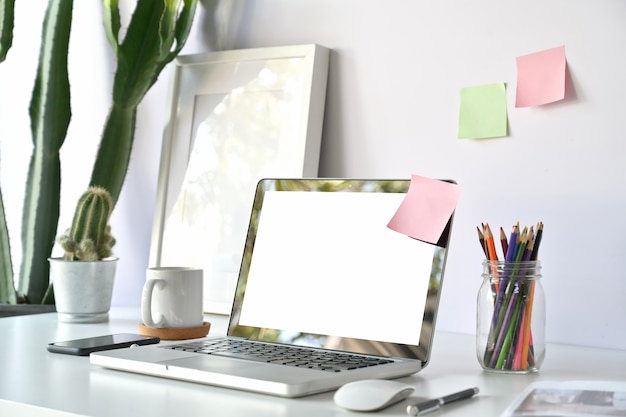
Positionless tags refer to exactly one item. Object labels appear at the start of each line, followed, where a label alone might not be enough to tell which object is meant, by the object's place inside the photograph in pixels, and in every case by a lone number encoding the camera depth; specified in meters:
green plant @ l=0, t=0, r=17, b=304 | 1.49
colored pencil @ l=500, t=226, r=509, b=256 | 0.94
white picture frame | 1.33
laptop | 0.85
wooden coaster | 1.08
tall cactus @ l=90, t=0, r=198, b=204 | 1.45
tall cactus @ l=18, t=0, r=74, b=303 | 1.48
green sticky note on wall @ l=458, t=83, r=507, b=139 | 1.18
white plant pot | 1.27
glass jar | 0.90
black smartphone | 0.95
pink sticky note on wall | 1.12
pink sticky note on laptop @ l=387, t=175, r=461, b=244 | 0.94
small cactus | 1.34
